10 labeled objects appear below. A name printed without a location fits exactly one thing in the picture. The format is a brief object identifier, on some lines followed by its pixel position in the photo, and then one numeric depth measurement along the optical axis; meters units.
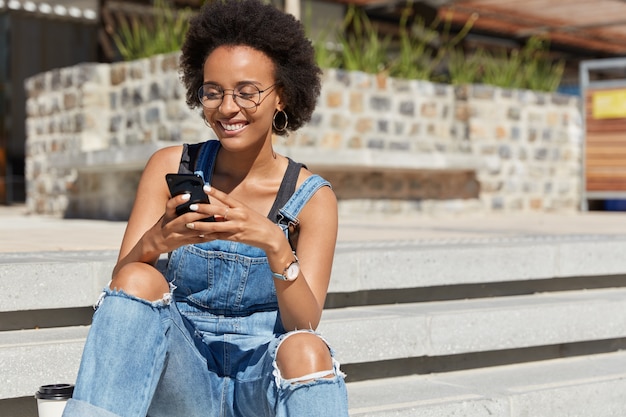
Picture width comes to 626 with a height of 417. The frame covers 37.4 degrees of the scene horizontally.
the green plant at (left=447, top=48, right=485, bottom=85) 11.12
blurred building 12.23
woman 2.39
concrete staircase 3.30
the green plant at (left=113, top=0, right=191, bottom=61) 8.77
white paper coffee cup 2.53
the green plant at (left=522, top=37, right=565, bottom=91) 11.86
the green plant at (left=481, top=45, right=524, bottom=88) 11.43
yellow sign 11.53
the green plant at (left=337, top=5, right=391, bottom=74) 9.77
